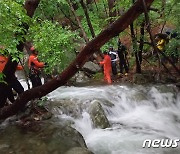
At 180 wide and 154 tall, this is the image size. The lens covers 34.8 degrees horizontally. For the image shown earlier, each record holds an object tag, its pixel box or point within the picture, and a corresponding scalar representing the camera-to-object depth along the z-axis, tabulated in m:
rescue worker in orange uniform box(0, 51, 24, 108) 8.16
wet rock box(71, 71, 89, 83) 14.40
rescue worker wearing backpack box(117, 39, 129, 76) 14.11
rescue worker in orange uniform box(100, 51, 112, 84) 12.82
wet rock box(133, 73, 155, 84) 13.06
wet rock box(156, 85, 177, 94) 11.83
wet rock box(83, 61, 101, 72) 15.61
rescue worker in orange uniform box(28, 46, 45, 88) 9.34
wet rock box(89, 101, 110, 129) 8.30
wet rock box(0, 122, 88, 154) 6.21
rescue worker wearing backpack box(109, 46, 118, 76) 13.70
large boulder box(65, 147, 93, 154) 5.87
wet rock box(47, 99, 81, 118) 8.92
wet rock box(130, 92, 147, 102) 10.88
